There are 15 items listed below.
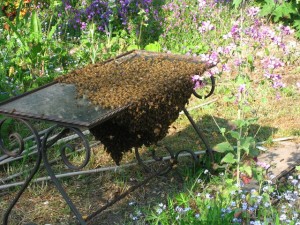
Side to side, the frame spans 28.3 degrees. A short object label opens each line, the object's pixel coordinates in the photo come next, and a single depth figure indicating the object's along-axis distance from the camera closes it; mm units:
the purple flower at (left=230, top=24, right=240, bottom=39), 3444
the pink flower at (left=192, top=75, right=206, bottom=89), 3443
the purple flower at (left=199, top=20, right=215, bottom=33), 3549
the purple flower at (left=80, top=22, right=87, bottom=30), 6573
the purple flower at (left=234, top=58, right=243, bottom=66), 3416
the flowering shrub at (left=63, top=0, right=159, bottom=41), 6820
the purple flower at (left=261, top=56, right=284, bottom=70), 3396
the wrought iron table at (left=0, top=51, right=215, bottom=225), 3041
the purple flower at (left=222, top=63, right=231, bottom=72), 3393
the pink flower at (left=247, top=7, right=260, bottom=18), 3512
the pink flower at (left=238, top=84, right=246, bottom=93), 3318
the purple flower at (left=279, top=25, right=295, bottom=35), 3694
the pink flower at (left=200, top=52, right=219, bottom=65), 3453
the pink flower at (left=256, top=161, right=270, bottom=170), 3463
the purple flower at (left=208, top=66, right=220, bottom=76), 3481
